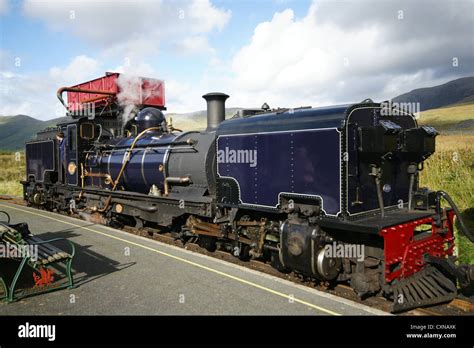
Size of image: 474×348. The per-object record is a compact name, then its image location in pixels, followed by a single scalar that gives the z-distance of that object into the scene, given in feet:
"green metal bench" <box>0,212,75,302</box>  19.57
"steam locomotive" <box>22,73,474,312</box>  18.81
